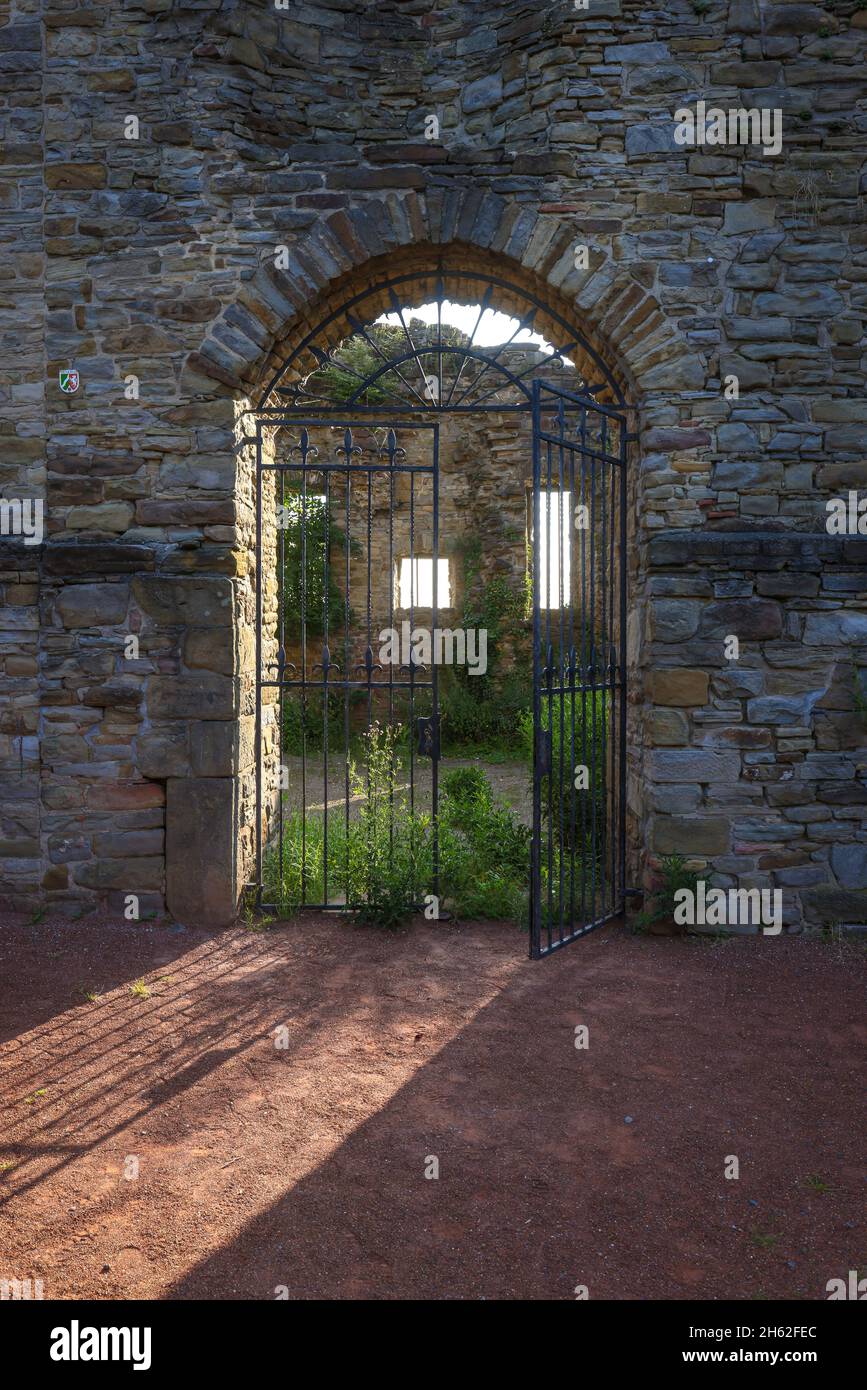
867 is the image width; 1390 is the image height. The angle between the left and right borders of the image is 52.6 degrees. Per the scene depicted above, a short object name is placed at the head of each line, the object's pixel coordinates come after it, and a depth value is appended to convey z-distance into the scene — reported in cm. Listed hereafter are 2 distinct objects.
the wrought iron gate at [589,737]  453
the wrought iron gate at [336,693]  531
